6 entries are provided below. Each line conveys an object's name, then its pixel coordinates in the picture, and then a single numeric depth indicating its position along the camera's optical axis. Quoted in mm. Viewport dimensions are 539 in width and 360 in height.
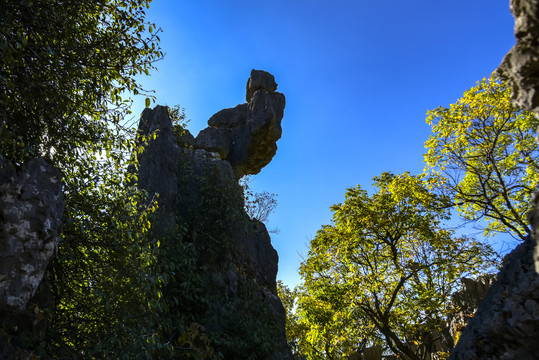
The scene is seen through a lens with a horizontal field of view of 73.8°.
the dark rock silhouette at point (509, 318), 6918
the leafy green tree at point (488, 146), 15227
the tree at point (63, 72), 5590
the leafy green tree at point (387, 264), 16125
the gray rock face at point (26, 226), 4680
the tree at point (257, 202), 19109
